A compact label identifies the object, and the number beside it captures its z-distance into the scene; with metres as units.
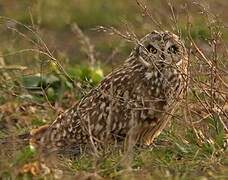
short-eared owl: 14.34
